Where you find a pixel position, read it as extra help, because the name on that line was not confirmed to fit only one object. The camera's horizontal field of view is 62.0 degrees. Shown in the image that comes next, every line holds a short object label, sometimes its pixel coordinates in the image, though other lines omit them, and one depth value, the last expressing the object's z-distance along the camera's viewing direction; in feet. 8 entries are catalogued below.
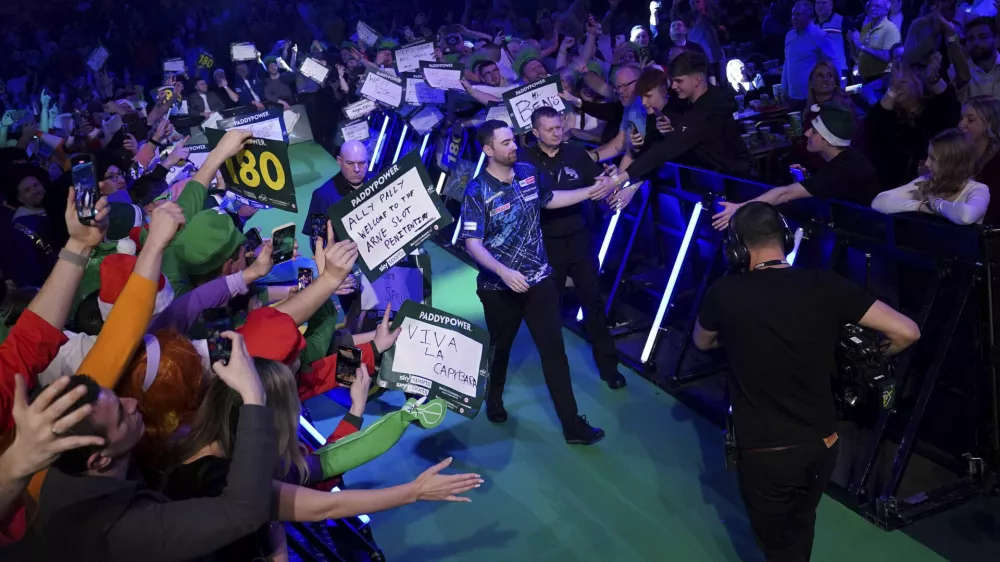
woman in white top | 13.79
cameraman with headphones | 10.66
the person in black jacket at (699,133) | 19.43
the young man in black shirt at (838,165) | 15.99
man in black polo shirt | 19.56
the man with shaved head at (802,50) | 29.19
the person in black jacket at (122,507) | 7.04
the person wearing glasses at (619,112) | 22.47
